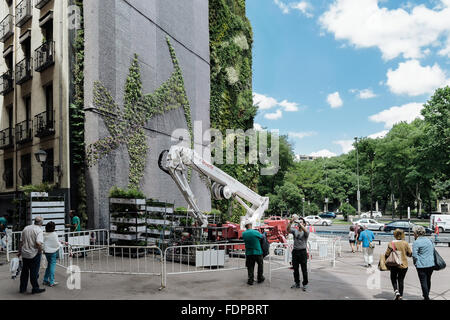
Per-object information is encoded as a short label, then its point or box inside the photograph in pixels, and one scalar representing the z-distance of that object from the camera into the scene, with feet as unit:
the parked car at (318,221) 152.56
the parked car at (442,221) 105.09
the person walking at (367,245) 41.56
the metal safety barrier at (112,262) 34.83
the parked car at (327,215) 200.83
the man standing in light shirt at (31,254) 25.98
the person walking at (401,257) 24.71
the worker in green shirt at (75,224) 45.11
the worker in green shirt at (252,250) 29.07
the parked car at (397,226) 100.61
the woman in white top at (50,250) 28.14
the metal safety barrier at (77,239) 41.49
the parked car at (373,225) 114.93
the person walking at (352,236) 58.81
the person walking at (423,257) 23.99
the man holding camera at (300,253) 28.30
